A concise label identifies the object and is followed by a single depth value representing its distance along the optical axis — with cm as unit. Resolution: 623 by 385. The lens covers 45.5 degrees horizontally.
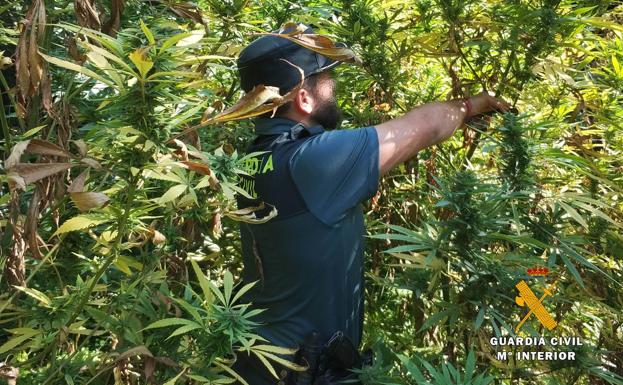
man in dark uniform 152
